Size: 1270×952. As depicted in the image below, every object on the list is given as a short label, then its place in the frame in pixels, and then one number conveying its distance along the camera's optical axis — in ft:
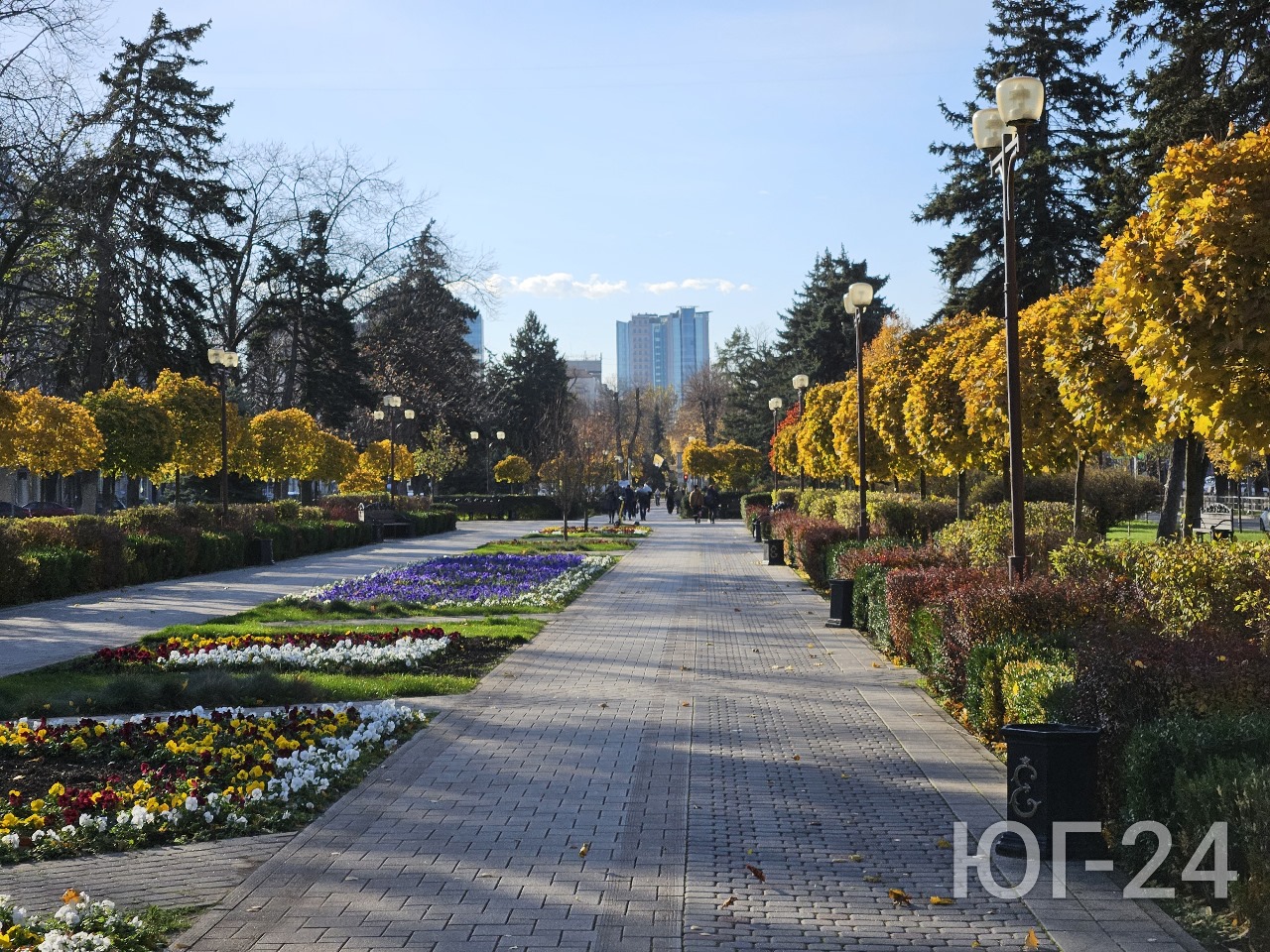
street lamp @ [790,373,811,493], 112.87
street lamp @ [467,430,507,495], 202.06
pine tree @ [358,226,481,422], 171.53
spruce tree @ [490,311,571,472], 259.39
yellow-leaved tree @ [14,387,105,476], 93.35
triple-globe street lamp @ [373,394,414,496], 132.46
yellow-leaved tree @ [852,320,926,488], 78.07
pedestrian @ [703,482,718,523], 173.78
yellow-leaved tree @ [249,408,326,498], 123.24
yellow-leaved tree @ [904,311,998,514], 63.98
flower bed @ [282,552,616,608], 58.75
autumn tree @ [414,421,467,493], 188.44
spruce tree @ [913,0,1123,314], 117.60
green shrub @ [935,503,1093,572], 40.91
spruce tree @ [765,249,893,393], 200.23
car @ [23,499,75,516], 139.85
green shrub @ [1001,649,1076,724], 19.71
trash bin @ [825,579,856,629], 48.62
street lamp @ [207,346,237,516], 88.43
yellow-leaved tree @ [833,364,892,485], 93.61
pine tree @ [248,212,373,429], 155.94
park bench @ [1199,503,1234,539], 85.15
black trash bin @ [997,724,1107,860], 18.01
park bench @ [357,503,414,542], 126.62
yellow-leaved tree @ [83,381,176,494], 94.38
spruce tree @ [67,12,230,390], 108.58
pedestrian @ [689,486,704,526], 172.30
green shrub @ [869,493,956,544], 67.46
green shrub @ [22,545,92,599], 58.49
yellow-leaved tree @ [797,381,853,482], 113.09
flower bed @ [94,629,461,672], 38.45
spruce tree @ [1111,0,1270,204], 78.02
